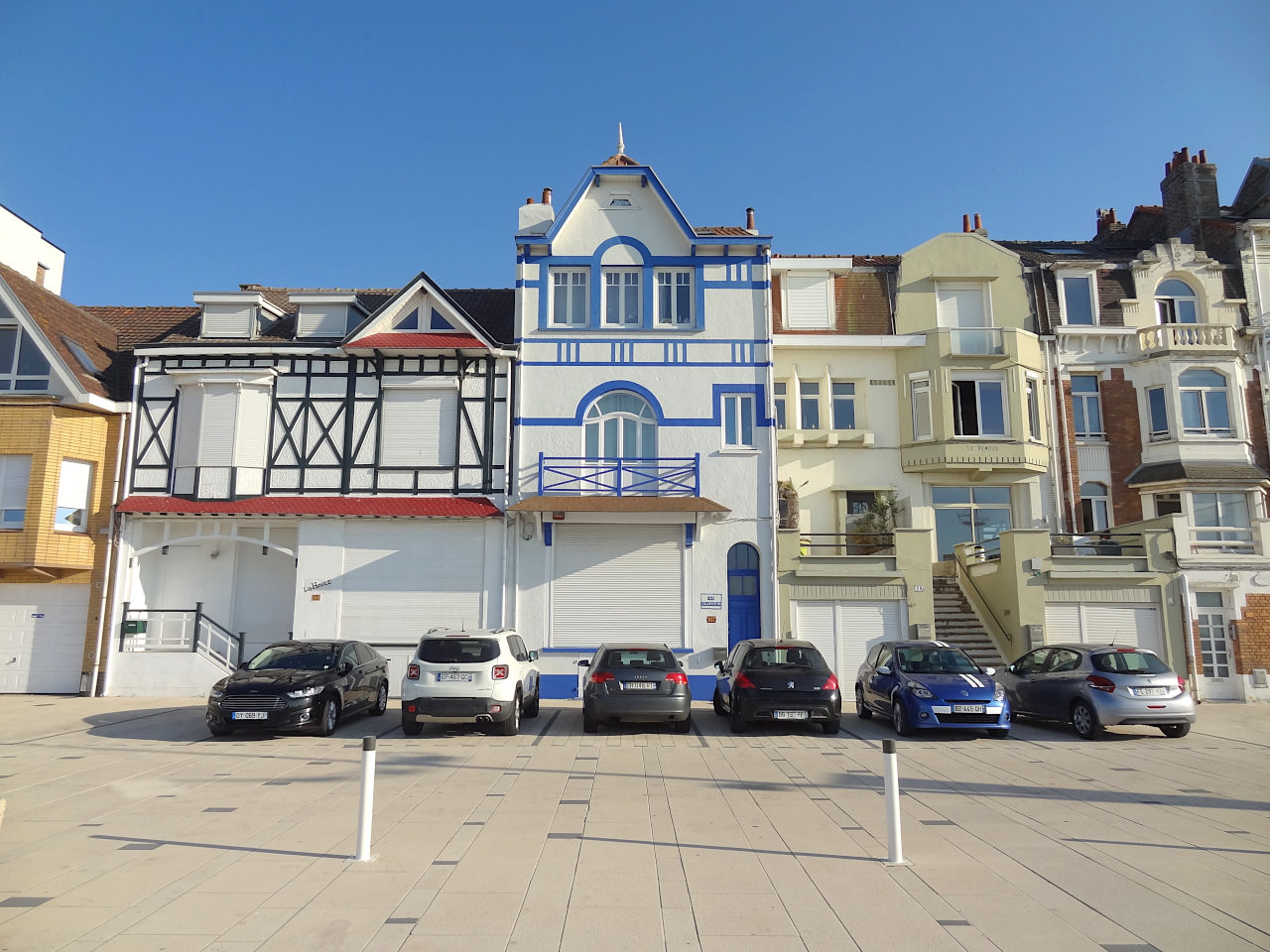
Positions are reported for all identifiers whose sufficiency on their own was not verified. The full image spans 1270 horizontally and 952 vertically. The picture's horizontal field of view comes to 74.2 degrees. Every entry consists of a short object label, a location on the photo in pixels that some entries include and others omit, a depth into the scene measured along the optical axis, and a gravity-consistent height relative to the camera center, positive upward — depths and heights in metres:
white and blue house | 19.69 +4.75
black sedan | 12.88 -0.98
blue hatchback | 13.21 -1.00
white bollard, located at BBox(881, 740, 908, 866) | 6.56 -1.41
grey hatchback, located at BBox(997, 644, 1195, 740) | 13.45 -1.03
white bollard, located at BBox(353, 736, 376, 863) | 6.61 -1.40
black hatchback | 13.41 -0.95
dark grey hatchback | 13.16 -0.98
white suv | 12.85 -0.82
